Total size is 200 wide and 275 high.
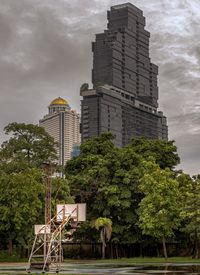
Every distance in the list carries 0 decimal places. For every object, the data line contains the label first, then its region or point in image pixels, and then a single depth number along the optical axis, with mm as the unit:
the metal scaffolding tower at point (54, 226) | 36750
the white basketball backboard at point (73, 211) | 39938
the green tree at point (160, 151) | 64750
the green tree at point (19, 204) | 55281
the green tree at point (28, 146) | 65375
